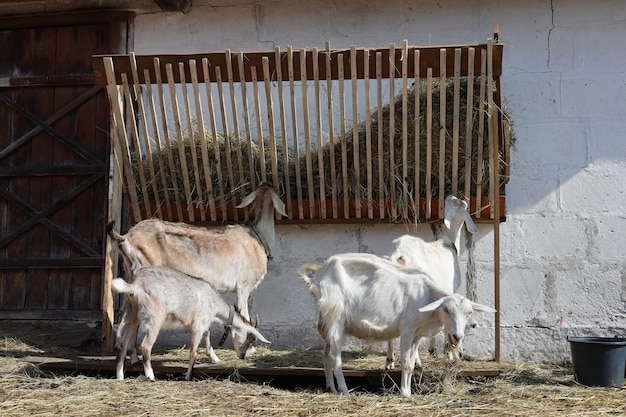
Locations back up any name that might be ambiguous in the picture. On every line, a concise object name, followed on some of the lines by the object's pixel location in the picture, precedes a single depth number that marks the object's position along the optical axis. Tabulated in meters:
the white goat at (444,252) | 7.41
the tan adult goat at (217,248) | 7.61
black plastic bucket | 6.67
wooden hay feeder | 7.84
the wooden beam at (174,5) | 8.99
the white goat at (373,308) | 6.46
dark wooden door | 9.24
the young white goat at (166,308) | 6.80
